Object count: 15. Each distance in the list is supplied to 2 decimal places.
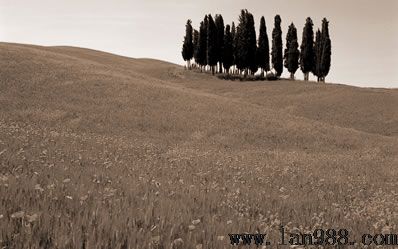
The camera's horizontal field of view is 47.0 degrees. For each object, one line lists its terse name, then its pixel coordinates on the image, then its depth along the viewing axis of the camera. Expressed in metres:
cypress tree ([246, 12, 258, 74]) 87.19
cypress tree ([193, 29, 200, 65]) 97.04
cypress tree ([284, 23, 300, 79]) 85.12
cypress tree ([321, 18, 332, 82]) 81.94
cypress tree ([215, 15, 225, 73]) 92.31
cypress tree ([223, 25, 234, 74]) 92.50
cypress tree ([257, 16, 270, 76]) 88.25
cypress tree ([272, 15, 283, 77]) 86.62
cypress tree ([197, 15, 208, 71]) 95.69
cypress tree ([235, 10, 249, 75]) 86.94
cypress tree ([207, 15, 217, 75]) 91.69
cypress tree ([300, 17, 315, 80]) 84.31
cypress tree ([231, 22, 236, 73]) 92.06
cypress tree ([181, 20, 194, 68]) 103.19
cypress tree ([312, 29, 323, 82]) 84.06
